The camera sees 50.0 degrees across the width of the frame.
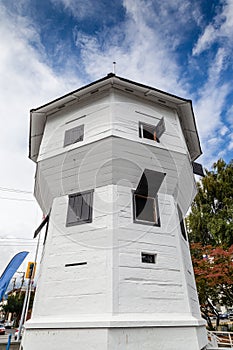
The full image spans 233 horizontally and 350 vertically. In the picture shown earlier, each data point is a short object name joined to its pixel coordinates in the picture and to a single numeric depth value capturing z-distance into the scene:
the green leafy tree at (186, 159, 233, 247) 14.72
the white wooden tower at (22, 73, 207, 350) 4.56
